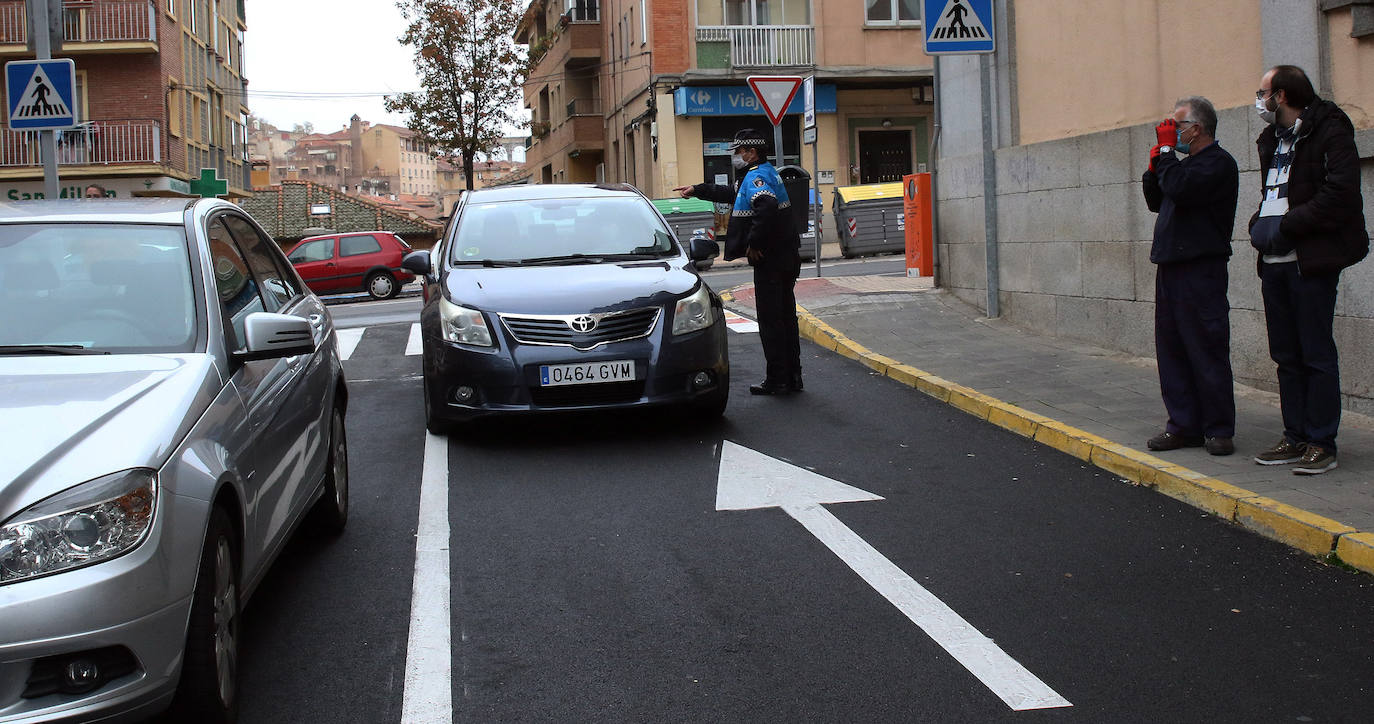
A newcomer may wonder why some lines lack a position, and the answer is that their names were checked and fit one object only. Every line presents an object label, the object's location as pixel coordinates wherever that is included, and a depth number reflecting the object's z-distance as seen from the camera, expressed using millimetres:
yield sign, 15906
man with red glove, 6473
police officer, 9383
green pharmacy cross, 26839
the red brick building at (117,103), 36469
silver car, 3039
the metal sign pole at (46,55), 12930
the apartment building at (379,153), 142750
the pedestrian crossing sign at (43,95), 12547
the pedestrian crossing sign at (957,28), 10914
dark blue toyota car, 7609
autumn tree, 46531
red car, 28234
